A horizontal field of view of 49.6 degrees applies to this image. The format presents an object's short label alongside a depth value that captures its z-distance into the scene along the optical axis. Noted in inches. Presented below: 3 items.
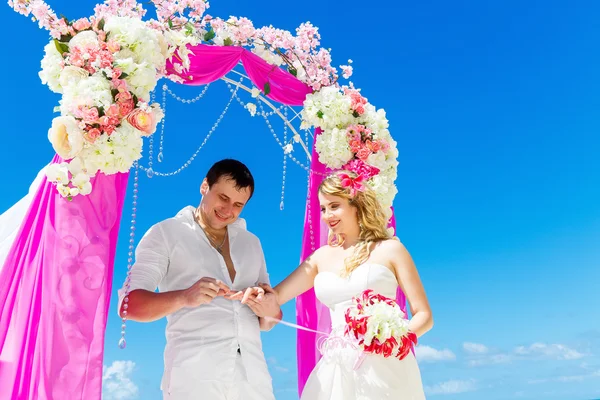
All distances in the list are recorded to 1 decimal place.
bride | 173.9
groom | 173.2
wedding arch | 156.7
